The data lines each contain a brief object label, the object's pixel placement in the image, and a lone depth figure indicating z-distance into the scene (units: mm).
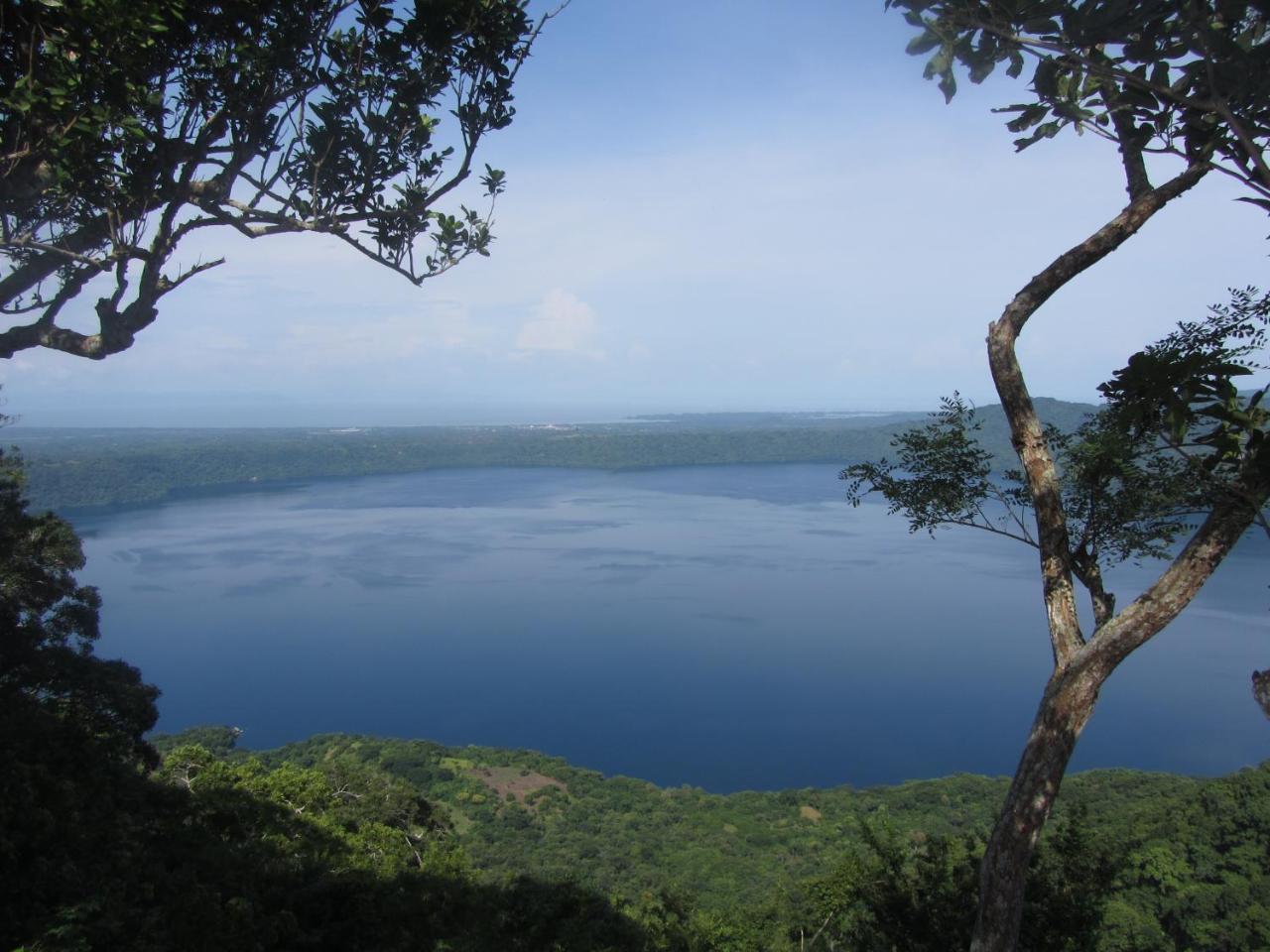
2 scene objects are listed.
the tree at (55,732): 3141
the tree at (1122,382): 2467
